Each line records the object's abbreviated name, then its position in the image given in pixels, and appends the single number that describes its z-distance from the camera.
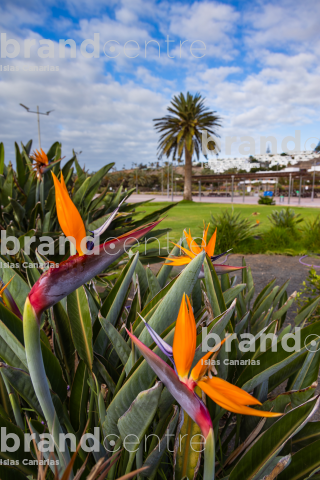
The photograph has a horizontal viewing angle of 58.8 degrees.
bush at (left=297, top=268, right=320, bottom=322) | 2.33
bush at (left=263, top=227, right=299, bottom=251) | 5.76
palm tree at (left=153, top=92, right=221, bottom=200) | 20.25
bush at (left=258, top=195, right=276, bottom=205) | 18.67
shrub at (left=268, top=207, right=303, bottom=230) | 6.53
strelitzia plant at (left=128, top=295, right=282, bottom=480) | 0.36
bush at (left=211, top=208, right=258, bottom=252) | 5.55
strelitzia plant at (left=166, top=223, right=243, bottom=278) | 0.83
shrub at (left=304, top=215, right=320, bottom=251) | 5.58
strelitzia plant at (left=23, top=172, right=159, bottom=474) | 0.35
